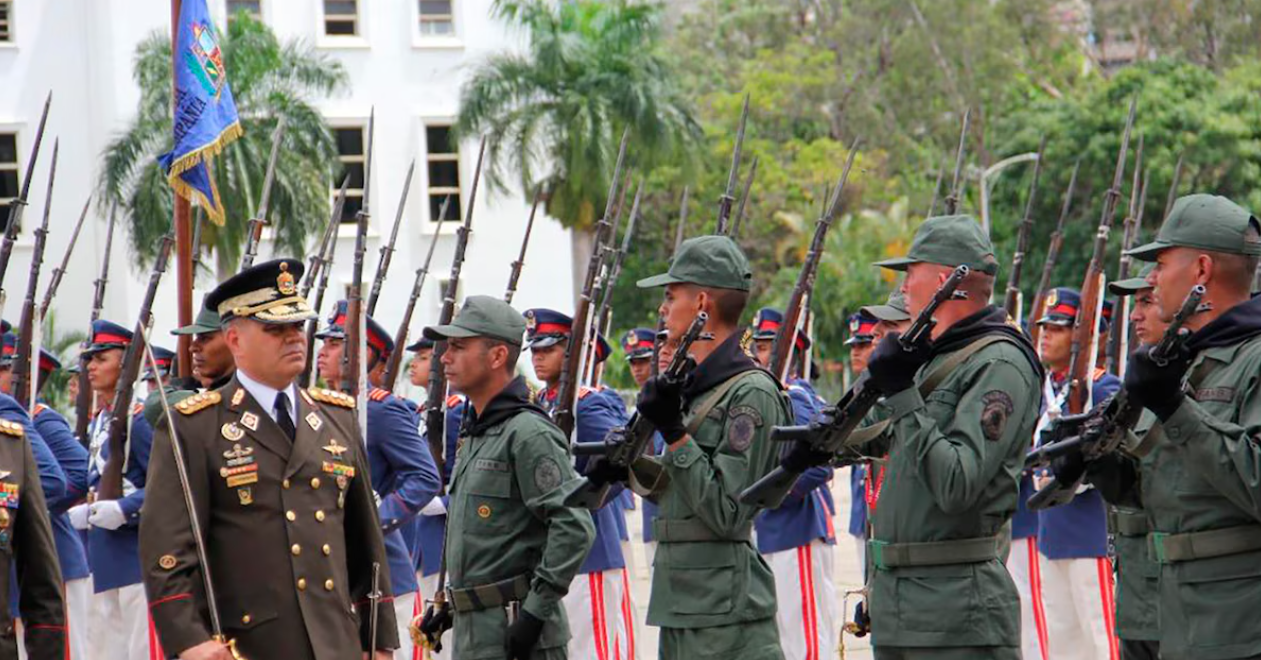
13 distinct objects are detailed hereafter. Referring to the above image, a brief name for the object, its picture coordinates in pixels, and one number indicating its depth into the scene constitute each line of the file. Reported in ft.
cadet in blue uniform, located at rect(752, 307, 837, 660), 67.46
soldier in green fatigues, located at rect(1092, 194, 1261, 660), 31.22
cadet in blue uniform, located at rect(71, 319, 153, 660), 58.59
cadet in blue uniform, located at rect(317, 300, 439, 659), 55.42
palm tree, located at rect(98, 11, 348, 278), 164.66
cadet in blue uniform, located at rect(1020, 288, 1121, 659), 61.82
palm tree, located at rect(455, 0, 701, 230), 198.29
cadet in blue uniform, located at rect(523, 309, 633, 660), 63.93
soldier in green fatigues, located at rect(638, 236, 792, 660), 37.65
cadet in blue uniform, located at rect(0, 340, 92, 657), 59.06
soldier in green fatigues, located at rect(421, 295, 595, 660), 39.70
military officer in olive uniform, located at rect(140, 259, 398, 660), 34.19
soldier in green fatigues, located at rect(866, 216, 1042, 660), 34.06
